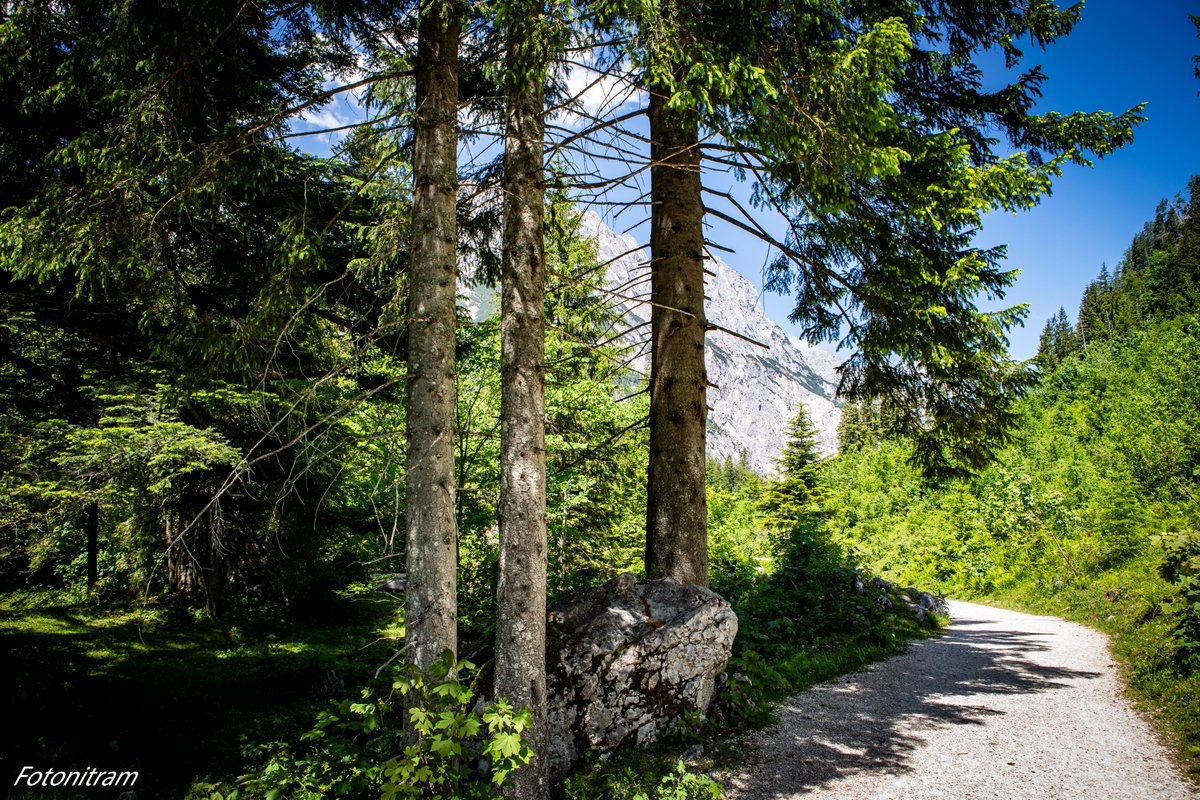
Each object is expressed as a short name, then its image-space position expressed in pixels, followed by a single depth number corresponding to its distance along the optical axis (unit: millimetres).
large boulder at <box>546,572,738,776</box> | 4555
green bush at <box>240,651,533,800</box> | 3369
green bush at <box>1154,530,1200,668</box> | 5539
